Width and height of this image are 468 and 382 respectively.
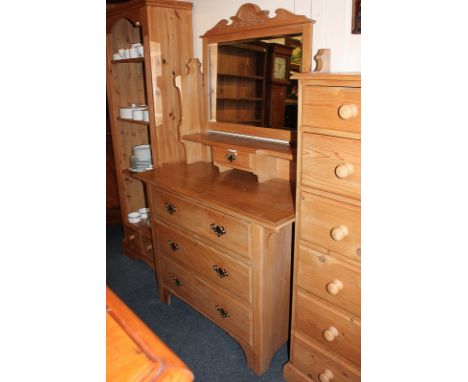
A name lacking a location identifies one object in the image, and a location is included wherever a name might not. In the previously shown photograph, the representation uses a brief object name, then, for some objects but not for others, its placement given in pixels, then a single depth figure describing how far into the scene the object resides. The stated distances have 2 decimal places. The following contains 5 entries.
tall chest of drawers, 1.18
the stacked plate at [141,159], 2.72
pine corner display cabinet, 2.24
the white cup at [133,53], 2.44
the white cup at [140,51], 2.40
